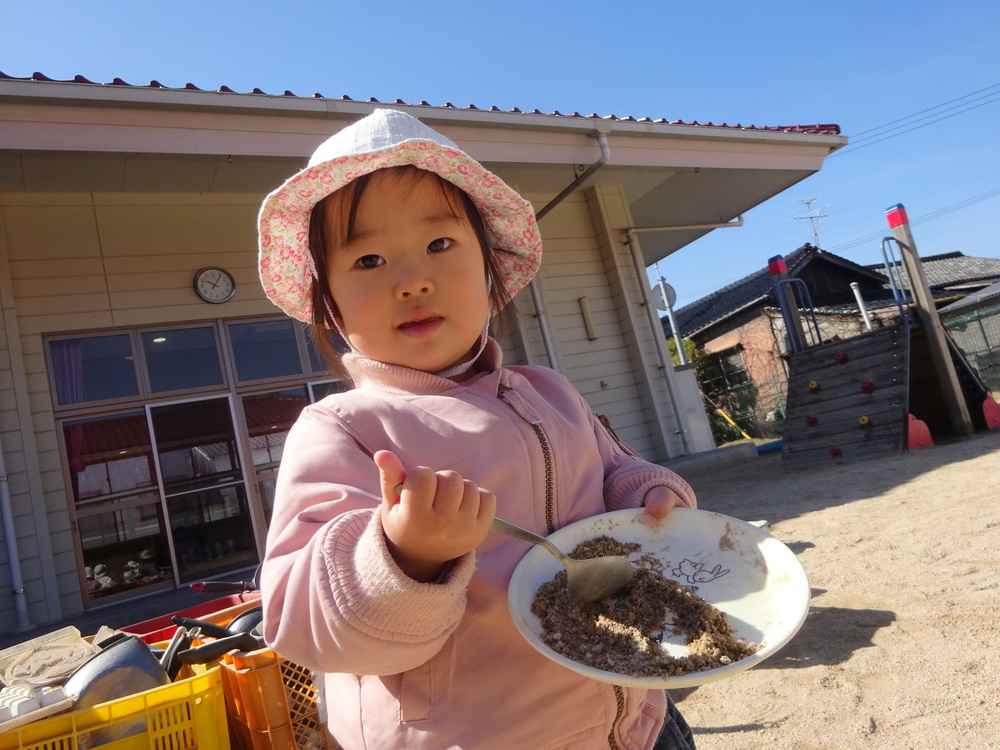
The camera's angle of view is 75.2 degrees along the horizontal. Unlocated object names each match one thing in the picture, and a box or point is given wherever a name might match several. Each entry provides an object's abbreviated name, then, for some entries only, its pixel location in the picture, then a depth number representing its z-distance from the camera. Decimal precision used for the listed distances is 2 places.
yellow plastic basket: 1.40
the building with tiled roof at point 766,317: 19.88
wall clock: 6.39
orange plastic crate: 1.68
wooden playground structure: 7.52
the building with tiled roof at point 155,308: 5.01
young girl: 0.74
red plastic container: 2.24
